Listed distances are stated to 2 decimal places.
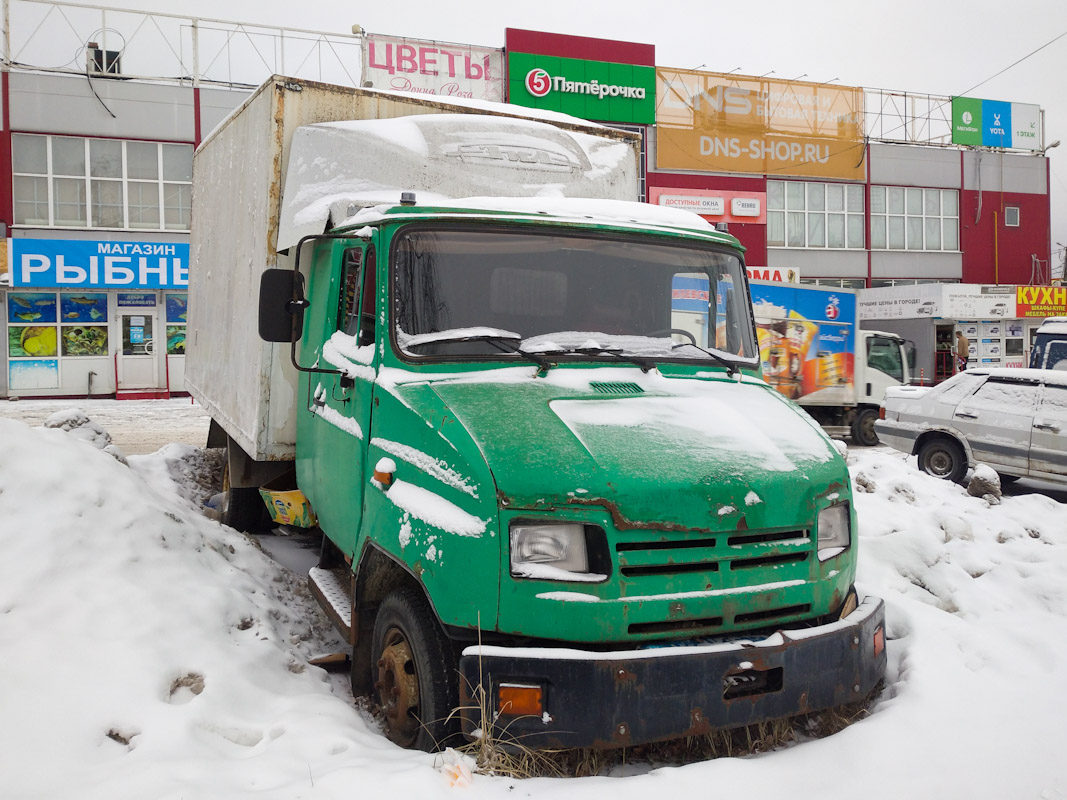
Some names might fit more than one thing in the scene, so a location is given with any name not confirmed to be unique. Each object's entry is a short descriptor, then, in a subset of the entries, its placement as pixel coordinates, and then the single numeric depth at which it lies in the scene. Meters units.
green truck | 3.08
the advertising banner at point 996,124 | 35.78
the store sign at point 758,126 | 31.22
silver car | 11.48
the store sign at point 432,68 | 27.62
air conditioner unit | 24.88
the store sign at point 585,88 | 28.97
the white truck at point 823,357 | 17.41
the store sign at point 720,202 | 31.12
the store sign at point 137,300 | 25.21
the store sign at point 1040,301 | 31.86
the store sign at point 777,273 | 29.75
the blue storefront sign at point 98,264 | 24.09
